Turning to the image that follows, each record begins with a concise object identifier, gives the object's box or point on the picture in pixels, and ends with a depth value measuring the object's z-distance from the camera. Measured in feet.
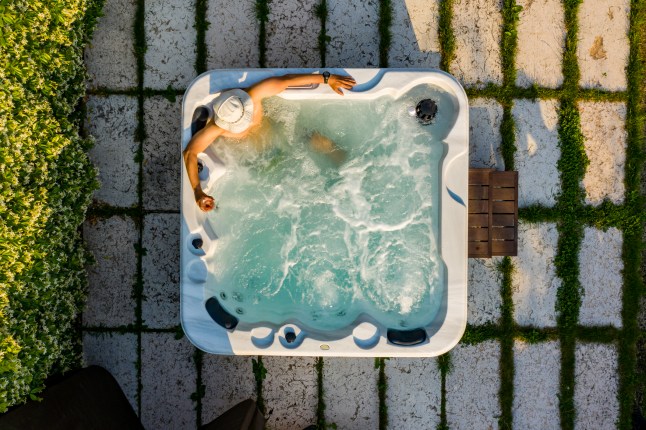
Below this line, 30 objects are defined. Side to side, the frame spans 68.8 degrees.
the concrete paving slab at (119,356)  12.44
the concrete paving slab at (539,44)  12.54
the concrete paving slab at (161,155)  12.46
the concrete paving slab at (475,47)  12.49
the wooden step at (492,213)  11.55
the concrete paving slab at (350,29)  12.40
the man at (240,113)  10.74
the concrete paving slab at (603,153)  12.60
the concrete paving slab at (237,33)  12.43
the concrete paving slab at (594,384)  12.50
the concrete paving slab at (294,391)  12.39
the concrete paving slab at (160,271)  12.44
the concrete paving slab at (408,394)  12.38
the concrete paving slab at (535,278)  12.51
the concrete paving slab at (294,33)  12.40
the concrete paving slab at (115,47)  12.50
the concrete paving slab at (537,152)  12.55
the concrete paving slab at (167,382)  12.39
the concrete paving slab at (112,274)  12.46
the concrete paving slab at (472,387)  12.42
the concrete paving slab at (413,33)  12.43
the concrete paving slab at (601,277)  12.55
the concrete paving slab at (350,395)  12.38
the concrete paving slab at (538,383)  12.47
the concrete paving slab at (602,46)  12.59
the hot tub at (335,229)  11.43
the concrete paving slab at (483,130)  12.49
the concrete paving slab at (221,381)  12.38
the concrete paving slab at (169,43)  12.46
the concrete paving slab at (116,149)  12.50
